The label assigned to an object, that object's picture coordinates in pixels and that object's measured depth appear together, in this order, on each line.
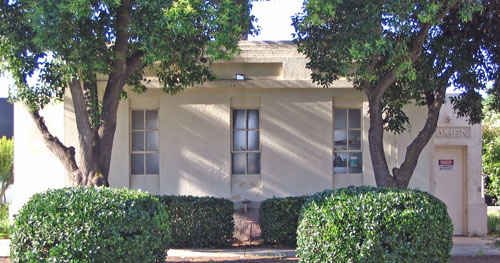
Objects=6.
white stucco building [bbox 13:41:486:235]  11.80
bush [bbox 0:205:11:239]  12.24
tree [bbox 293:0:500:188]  8.48
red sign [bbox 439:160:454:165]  12.74
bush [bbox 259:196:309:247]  10.20
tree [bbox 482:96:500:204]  10.41
